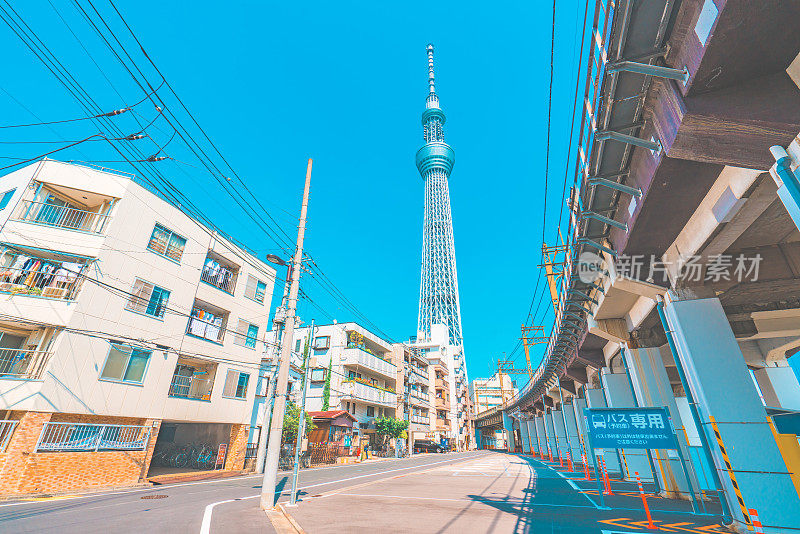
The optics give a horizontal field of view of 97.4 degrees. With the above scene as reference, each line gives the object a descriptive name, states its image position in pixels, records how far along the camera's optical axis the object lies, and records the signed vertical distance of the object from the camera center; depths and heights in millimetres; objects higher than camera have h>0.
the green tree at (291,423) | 26791 +838
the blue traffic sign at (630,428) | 8648 +202
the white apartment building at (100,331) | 13914 +4396
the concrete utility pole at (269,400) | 20125 +1927
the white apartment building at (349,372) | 36812 +6418
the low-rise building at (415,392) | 48406 +6017
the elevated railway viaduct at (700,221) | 4262 +3763
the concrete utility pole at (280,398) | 10094 +1020
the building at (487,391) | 102500 +11770
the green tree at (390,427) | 39969 +817
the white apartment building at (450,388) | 65875 +8931
